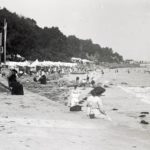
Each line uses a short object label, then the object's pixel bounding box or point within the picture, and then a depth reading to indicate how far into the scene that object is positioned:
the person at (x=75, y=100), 15.26
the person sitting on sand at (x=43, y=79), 38.27
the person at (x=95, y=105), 12.27
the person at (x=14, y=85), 19.35
